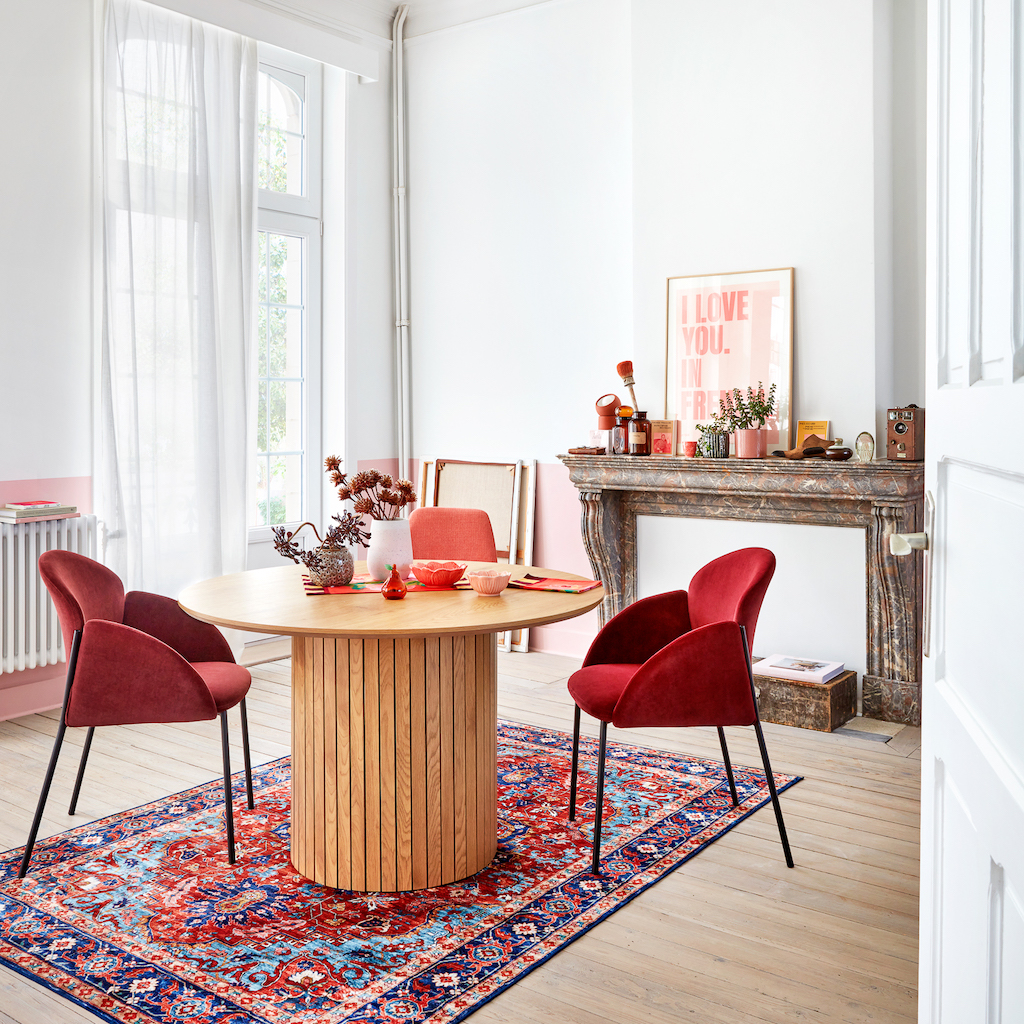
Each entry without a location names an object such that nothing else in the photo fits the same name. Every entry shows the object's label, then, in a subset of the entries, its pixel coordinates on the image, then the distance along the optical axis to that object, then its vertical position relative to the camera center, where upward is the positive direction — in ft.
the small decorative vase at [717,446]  14.97 +0.31
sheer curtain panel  15.14 +2.76
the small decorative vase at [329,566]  10.05 -0.97
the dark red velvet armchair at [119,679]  8.89 -1.88
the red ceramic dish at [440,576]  10.09 -1.09
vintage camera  13.42 +0.44
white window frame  18.28 +4.40
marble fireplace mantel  13.65 -0.54
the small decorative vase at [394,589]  9.53 -1.15
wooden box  13.62 -3.26
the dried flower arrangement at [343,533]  9.68 -0.66
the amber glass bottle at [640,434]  15.89 +0.52
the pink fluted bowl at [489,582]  9.59 -1.09
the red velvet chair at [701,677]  8.99 -1.96
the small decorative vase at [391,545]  10.11 -0.78
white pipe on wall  19.54 +4.45
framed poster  14.87 +1.89
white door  2.90 -0.19
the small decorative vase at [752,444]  14.62 +0.33
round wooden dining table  8.70 -2.39
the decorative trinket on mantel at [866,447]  13.79 +0.26
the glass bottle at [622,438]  16.12 +0.47
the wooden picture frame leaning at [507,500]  18.34 -0.61
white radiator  13.83 -1.78
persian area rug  7.30 -3.77
